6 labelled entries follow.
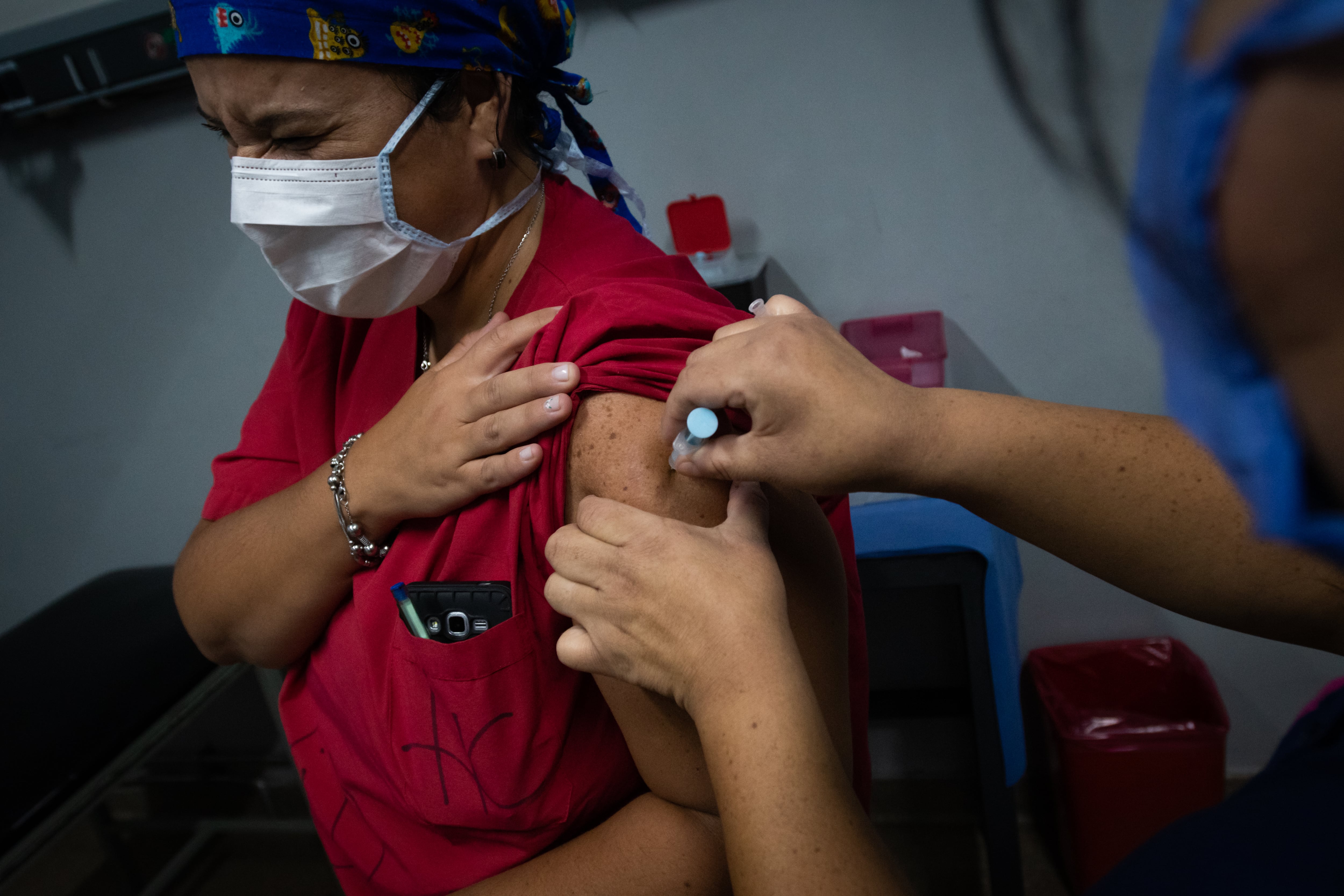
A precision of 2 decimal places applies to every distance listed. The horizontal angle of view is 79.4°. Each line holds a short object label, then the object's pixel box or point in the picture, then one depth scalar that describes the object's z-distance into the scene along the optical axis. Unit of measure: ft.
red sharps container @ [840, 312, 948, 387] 6.40
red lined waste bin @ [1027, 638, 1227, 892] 5.98
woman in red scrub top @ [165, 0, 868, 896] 2.76
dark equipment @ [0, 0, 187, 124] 6.81
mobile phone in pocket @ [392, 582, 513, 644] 2.78
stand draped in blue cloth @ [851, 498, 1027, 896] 5.10
